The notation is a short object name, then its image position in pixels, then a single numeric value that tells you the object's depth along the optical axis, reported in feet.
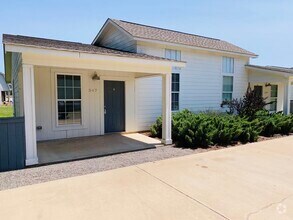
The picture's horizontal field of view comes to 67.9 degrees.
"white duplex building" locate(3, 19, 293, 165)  19.54
